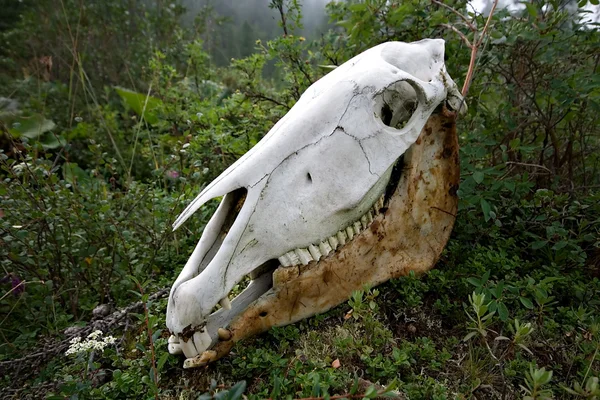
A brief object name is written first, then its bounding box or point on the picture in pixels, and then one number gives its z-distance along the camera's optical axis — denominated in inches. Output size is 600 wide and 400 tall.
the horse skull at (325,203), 17.1
